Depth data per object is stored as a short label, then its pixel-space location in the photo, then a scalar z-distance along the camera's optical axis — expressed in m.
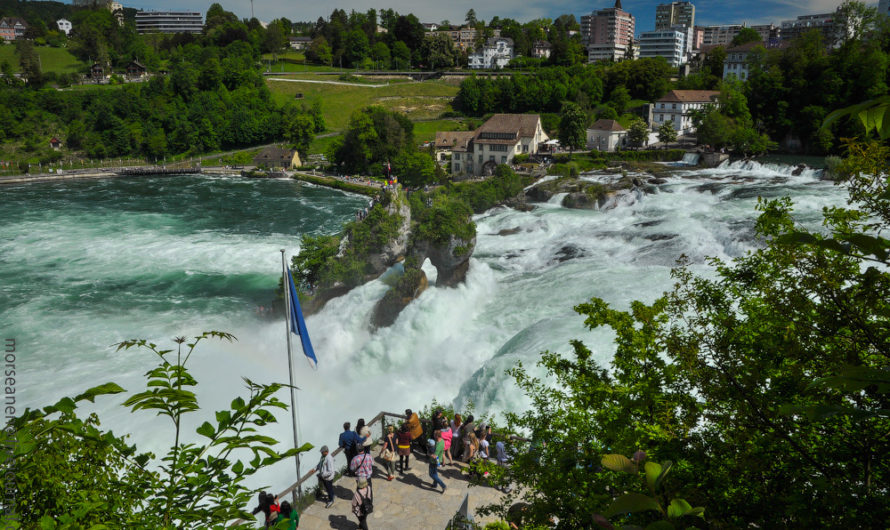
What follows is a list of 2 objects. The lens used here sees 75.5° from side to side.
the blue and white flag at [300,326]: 13.68
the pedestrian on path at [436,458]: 11.63
